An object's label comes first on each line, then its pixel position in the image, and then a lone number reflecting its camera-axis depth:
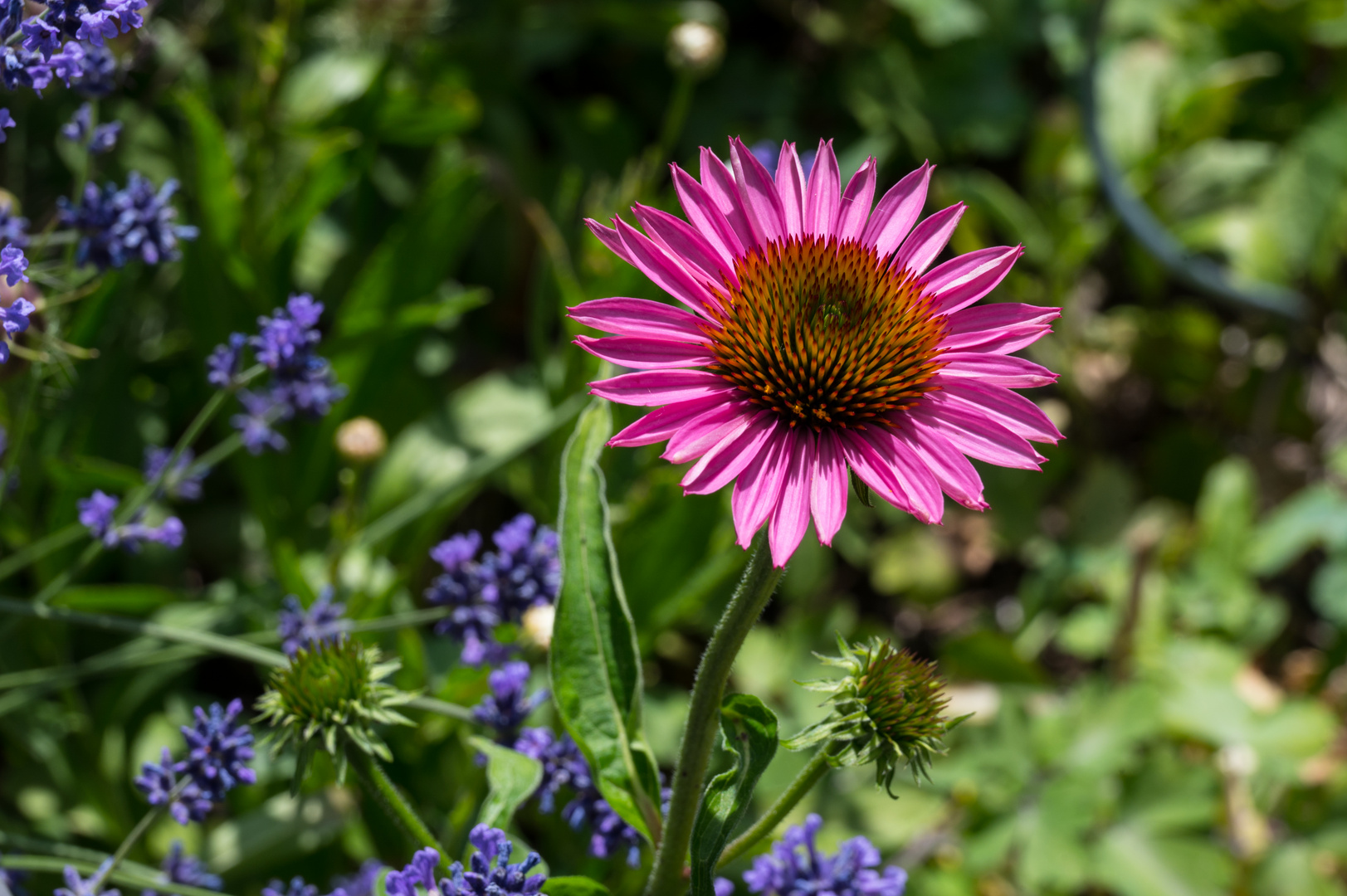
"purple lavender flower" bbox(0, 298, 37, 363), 0.54
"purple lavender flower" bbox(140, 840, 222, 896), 0.61
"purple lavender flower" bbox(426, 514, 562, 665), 0.64
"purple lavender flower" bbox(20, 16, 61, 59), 0.55
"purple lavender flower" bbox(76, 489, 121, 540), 0.65
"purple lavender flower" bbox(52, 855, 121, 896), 0.58
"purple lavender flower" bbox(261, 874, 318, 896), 0.58
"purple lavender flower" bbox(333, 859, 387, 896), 0.63
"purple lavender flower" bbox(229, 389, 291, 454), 0.66
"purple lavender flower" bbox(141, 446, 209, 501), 0.66
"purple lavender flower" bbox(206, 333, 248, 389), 0.63
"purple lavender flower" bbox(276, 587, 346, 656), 0.62
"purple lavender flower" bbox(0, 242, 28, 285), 0.54
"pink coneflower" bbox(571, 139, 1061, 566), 0.55
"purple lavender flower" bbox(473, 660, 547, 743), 0.62
